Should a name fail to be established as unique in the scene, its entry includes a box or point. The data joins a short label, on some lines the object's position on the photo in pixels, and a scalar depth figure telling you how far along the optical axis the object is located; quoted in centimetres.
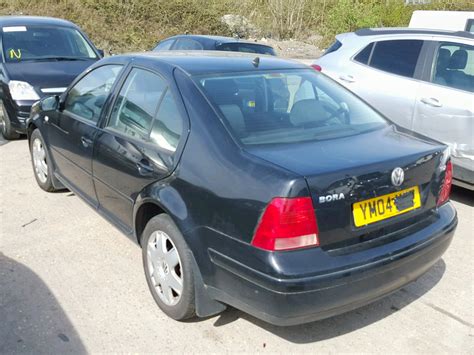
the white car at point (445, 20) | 830
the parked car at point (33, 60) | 709
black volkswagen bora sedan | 251
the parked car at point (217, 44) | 886
